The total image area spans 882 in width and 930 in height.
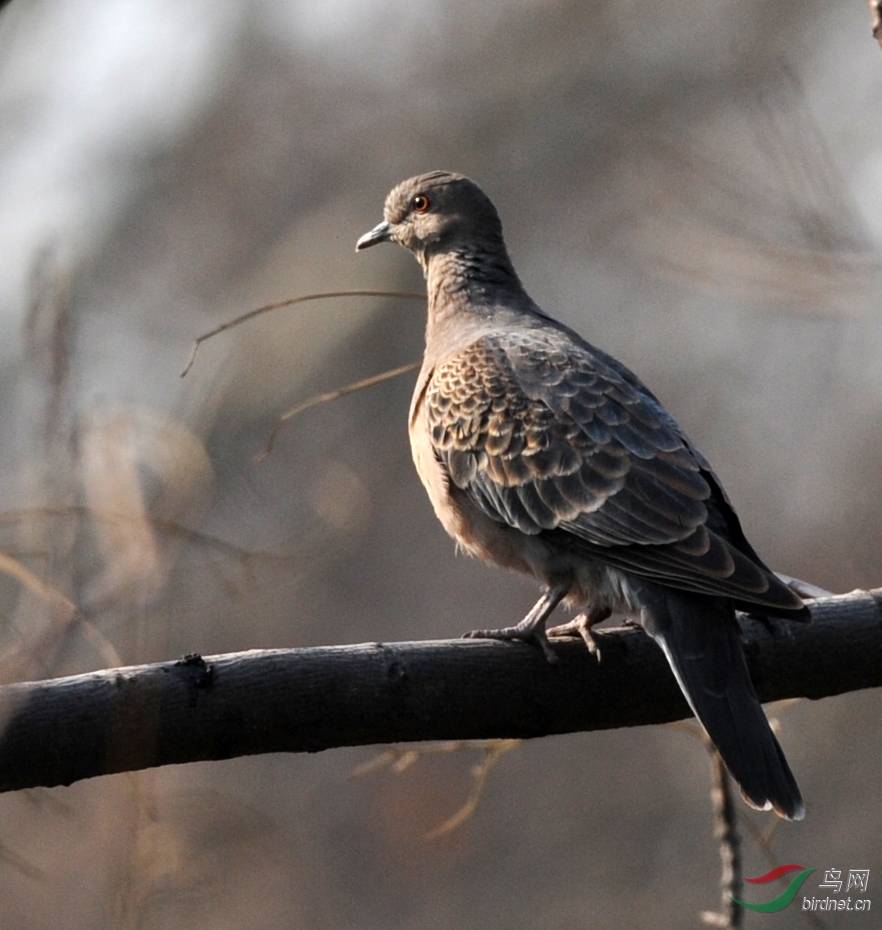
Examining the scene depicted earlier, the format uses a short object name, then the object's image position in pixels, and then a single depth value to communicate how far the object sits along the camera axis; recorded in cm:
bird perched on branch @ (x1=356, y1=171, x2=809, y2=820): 701
